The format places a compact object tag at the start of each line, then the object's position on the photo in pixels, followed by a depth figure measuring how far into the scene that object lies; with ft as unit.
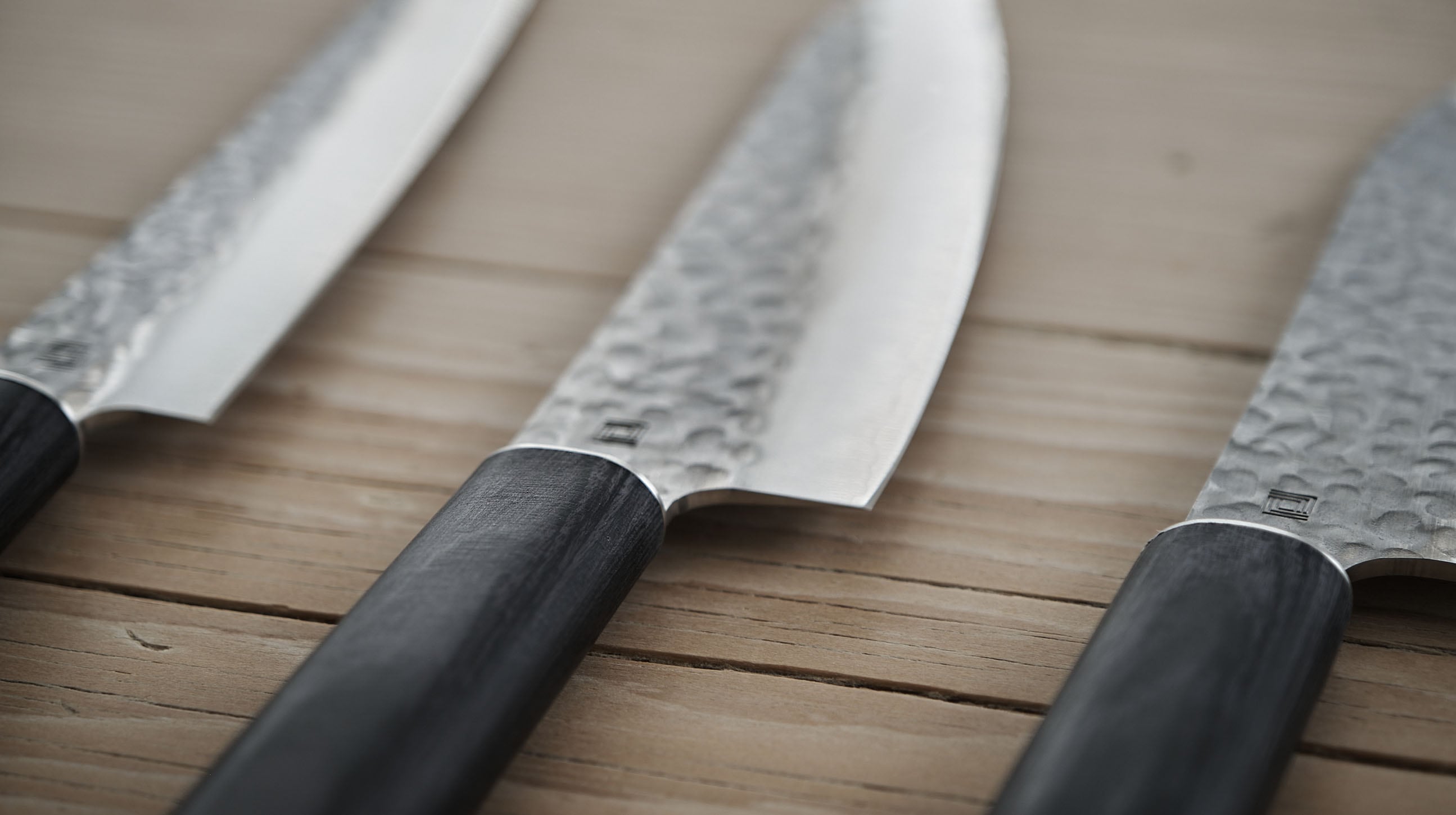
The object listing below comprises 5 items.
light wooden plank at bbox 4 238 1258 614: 1.73
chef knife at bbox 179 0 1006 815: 1.57
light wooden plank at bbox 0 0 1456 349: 1.88
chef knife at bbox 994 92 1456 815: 1.56
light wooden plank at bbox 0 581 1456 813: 1.63
